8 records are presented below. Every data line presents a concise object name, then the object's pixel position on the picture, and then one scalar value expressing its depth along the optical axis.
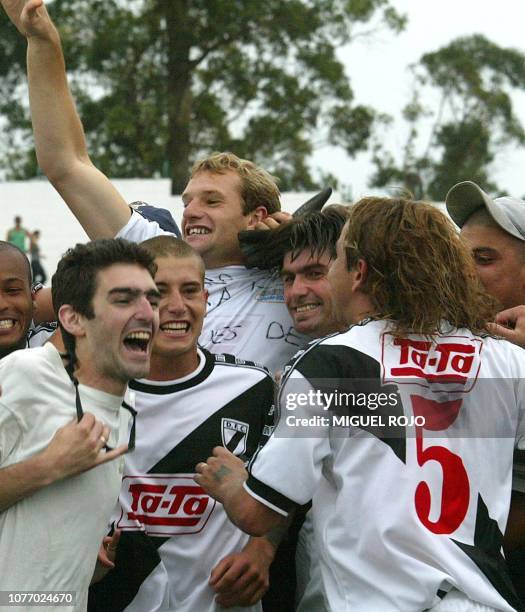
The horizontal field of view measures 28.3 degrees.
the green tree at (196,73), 27.50
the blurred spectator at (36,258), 22.33
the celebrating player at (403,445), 2.87
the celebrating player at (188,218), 4.07
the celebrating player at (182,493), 3.41
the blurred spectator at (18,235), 22.53
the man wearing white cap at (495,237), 3.96
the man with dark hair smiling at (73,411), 2.94
